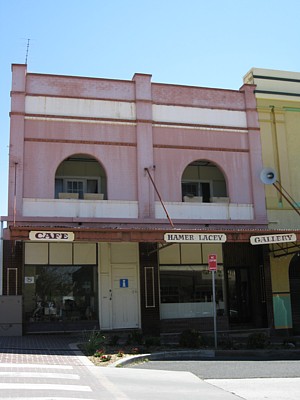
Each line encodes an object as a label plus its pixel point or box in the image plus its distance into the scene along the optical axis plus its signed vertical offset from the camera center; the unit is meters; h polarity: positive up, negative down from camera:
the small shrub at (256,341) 15.72 -1.25
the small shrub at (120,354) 13.11 -1.26
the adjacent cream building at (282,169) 20.73 +5.36
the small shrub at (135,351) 13.75 -1.25
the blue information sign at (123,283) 19.47 +0.76
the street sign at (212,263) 15.45 +1.11
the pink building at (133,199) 18.81 +3.91
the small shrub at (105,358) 12.53 -1.29
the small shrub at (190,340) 15.30 -1.12
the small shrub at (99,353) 13.04 -1.21
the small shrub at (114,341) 15.23 -1.07
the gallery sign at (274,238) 17.56 +2.04
